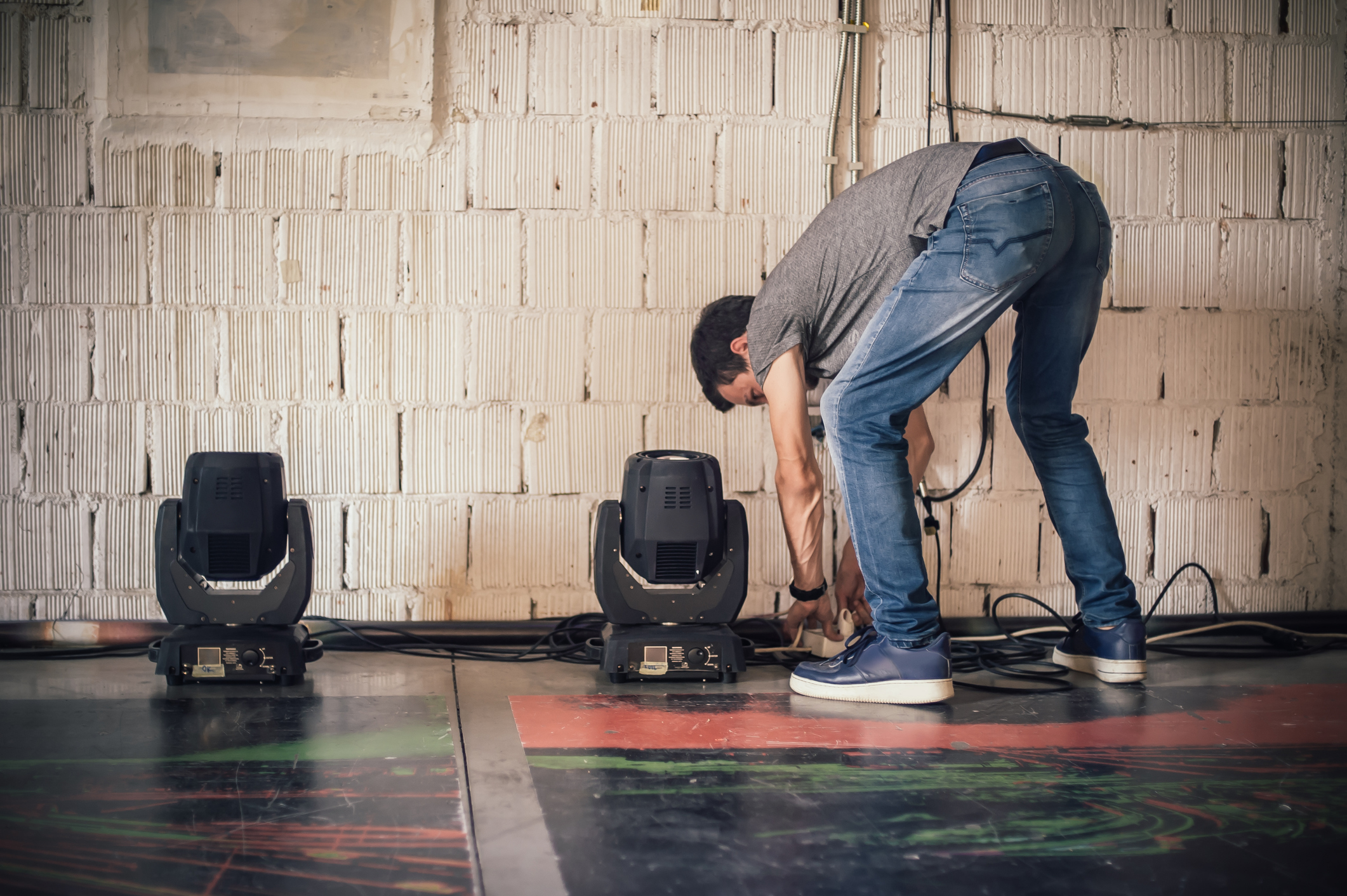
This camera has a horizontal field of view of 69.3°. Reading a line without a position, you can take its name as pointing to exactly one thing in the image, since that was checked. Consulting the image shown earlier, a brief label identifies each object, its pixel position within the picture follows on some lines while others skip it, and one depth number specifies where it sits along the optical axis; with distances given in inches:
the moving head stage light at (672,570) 88.8
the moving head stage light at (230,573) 85.7
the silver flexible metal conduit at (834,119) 107.5
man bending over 75.7
